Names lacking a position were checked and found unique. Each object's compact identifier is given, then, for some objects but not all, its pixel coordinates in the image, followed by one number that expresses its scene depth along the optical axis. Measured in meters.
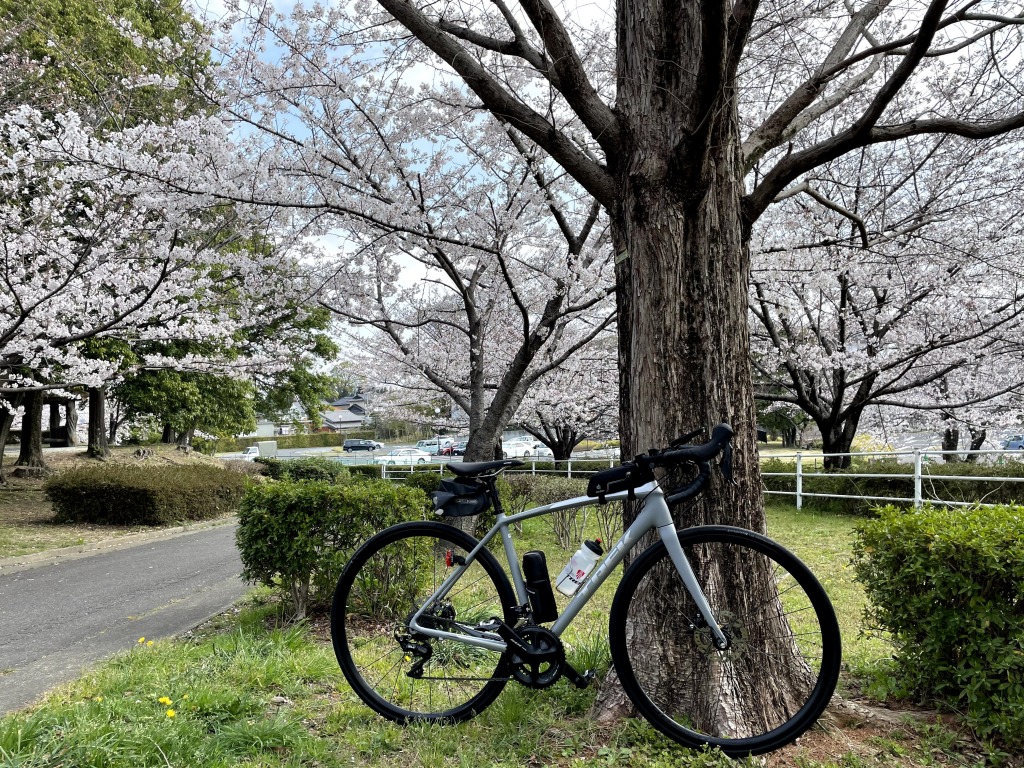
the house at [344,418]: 65.06
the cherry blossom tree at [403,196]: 5.66
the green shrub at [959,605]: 2.27
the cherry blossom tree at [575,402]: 14.63
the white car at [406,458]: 25.60
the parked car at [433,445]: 38.10
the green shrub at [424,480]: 8.56
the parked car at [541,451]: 32.41
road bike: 2.22
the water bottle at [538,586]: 2.42
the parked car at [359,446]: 45.34
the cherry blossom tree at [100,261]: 7.30
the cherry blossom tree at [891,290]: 8.23
